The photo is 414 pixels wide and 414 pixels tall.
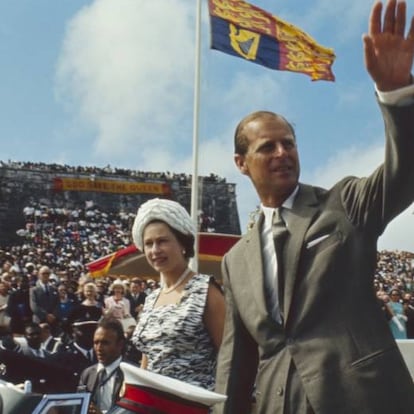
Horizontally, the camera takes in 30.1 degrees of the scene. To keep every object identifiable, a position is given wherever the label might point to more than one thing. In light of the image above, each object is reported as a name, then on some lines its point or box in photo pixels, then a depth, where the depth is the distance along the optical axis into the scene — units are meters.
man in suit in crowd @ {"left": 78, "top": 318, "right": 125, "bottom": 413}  4.93
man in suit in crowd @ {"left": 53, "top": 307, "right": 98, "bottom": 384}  6.43
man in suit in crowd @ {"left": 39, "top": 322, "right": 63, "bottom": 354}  7.86
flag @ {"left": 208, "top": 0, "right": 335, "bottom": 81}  11.61
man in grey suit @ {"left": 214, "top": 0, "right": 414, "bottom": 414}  1.74
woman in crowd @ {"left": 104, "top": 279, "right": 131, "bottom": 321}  10.07
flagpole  11.59
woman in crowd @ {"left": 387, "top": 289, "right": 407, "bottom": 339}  10.79
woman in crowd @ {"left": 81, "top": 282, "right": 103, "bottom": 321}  9.12
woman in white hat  2.72
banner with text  50.78
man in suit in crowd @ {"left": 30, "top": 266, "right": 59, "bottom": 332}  10.05
